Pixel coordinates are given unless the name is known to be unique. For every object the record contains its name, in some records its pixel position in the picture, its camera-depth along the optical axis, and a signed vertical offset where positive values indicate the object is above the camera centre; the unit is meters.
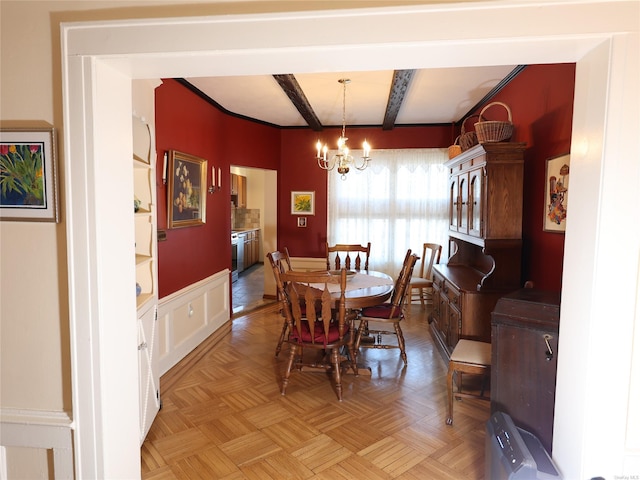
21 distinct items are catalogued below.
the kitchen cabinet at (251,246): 8.52 -0.94
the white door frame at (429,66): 1.09 +0.25
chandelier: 3.72 +0.59
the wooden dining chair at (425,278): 5.06 -0.96
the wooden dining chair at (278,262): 3.54 -0.53
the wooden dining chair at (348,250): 4.59 -0.53
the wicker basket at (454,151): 4.16 +0.68
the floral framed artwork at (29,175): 1.25 +0.10
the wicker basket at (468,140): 3.78 +0.74
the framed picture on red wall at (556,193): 2.58 +0.14
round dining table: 3.05 -0.71
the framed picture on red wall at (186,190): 3.39 +0.17
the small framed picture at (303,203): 5.93 +0.10
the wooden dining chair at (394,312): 3.43 -0.98
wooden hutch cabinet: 3.03 -0.18
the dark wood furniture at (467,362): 2.49 -1.01
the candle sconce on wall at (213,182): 4.40 +0.30
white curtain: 5.58 +0.08
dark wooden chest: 1.79 -0.74
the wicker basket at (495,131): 3.10 +0.68
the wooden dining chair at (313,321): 2.72 -0.91
